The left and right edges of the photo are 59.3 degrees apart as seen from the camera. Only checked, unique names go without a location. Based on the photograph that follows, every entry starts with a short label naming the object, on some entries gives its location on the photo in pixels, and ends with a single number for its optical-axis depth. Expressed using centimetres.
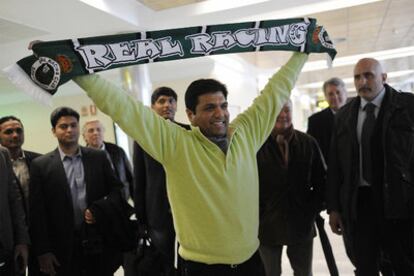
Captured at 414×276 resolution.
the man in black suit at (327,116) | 312
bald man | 199
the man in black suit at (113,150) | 328
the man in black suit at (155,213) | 226
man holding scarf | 135
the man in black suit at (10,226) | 208
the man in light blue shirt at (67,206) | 220
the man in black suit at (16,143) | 268
